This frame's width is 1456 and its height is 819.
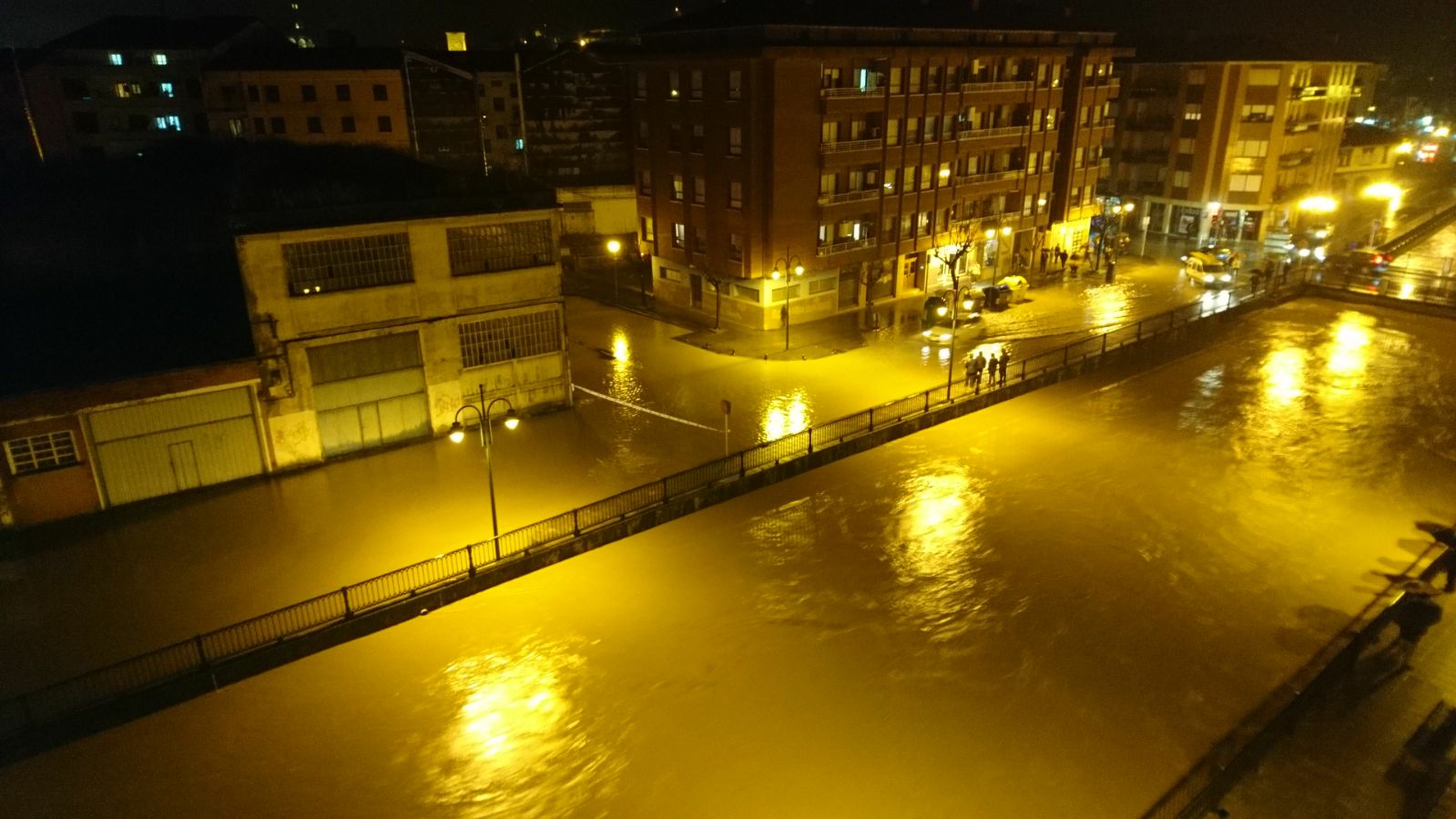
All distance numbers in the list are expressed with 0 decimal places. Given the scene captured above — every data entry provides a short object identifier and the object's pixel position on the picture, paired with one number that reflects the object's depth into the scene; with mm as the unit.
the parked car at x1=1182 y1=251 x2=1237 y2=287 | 49250
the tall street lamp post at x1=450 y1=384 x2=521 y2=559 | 18281
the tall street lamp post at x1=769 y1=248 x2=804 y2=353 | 39000
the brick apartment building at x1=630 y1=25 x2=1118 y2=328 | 38156
